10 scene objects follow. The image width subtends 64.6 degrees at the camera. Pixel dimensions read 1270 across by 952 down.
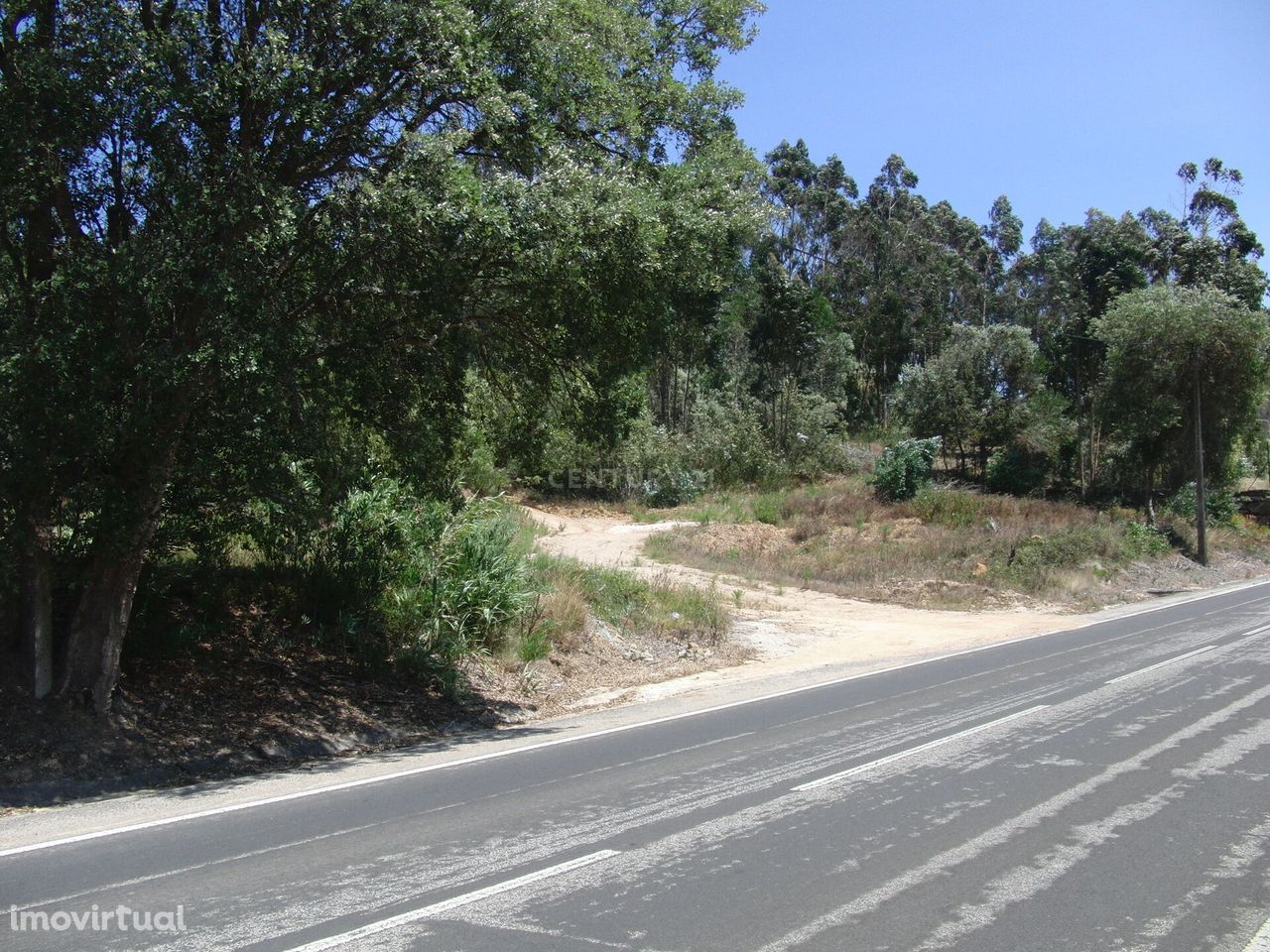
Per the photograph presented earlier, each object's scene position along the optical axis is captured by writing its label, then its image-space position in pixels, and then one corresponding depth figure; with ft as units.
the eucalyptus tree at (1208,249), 157.69
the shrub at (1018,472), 154.71
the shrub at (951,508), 115.55
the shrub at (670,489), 151.23
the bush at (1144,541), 108.06
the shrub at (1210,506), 129.39
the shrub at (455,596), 41.81
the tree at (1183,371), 122.42
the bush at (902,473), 128.36
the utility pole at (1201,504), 111.24
